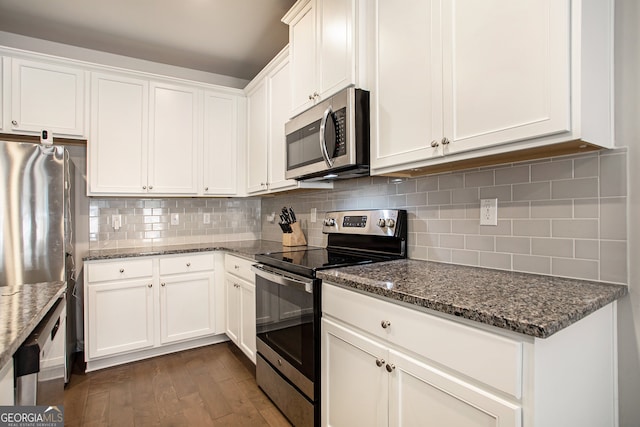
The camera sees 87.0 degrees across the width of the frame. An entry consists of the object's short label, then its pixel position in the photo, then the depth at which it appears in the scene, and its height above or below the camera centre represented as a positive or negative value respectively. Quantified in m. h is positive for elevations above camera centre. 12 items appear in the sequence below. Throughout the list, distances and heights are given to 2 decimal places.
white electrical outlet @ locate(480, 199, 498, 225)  1.48 +0.01
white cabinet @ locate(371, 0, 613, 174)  1.00 +0.47
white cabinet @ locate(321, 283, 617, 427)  0.86 -0.48
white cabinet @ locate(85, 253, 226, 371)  2.52 -0.74
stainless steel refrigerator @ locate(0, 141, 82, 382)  2.08 +0.01
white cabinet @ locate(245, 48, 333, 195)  2.53 +0.73
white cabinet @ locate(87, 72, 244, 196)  2.73 +0.68
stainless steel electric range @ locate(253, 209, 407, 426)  1.61 -0.46
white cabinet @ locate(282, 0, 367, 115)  1.75 +0.96
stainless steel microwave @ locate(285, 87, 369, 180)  1.71 +0.42
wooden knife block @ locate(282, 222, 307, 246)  2.77 -0.19
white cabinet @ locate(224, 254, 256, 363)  2.38 -0.69
